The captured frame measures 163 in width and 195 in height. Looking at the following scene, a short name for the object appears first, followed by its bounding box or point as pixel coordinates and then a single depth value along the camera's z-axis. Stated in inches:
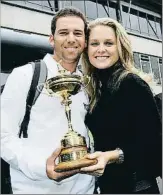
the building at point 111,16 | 384.5
